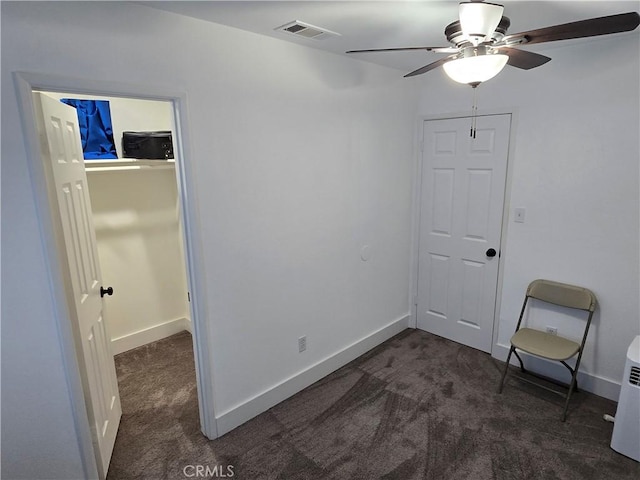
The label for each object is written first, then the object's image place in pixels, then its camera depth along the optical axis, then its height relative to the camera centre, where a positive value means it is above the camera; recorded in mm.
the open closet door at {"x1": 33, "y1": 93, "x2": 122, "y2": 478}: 1764 -476
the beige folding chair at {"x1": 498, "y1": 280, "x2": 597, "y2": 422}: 2570 -1239
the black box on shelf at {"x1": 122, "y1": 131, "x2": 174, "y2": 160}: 2951 +196
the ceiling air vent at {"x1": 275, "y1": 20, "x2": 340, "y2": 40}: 2053 +758
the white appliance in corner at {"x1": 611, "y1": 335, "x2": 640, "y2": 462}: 2135 -1410
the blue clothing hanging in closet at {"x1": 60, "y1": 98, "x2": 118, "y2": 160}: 2686 +316
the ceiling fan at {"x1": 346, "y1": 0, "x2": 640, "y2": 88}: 1408 +498
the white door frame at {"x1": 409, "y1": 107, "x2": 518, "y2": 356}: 2957 -363
